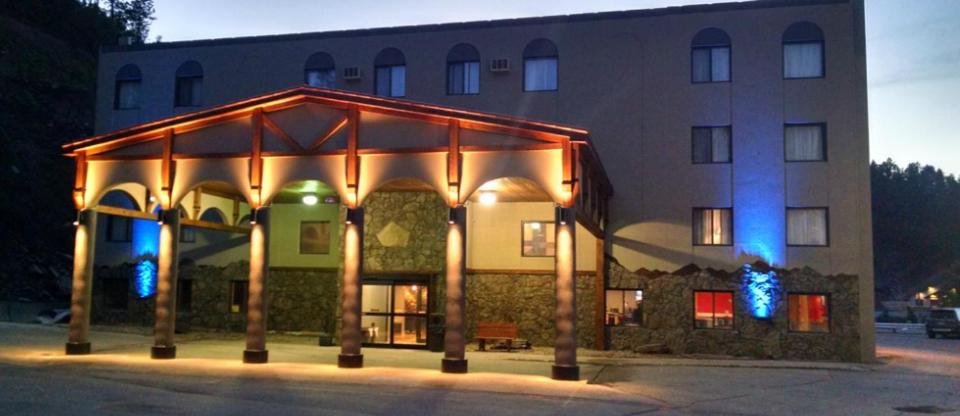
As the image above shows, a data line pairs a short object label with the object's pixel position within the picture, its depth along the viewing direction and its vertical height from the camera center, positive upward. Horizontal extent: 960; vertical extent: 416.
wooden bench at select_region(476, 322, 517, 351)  22.58 -1.28
